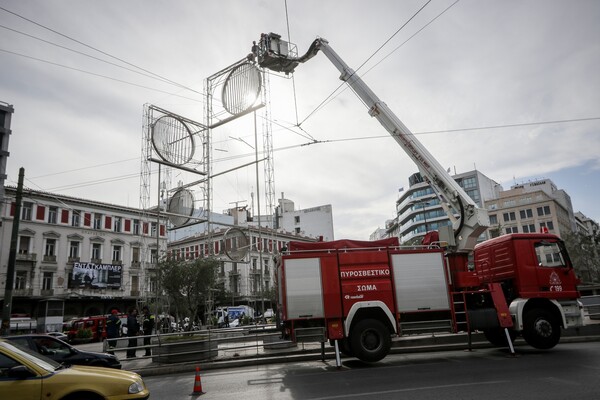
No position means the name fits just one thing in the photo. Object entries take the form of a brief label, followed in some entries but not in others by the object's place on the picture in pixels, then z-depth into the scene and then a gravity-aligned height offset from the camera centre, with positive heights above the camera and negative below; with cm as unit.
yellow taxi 527 -78
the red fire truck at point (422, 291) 1121 +19
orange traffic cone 881 -154
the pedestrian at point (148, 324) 1754 -42
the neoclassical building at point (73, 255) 4669 +752
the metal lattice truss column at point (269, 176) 2720 +832
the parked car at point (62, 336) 3055 -120
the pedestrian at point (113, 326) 1644 -37
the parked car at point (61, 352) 997 -80
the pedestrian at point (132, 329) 1645 -53
